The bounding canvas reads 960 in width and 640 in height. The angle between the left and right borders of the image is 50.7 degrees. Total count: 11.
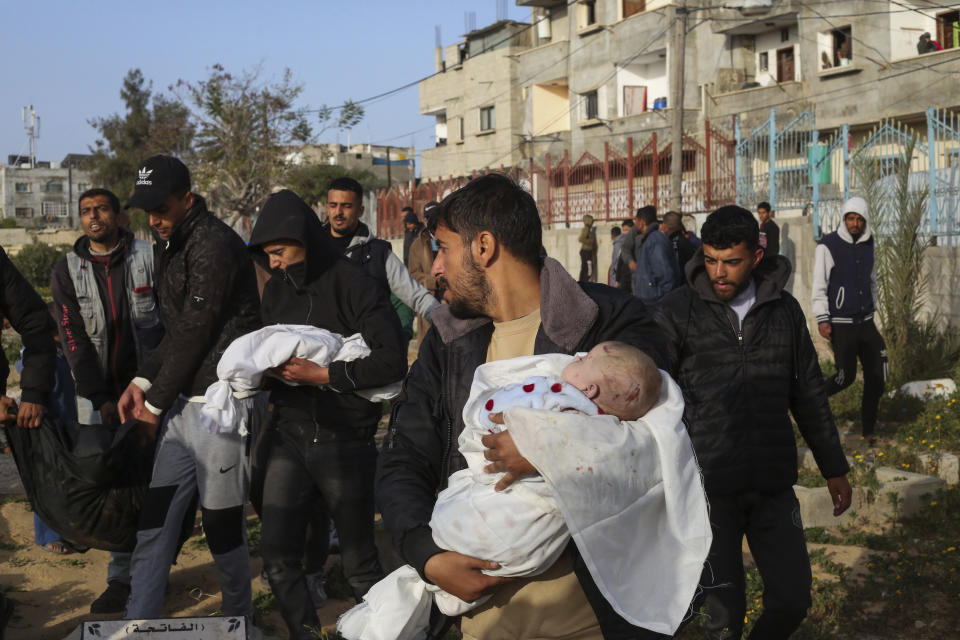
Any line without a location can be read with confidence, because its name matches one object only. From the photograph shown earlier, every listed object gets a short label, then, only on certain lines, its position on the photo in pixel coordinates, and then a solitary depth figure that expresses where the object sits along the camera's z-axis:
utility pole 19.15
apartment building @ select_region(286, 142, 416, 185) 70.81
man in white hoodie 8.30
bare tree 34.06
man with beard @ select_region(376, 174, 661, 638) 2.32
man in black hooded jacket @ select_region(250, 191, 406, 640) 4.15
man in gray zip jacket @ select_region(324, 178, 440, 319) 6.18
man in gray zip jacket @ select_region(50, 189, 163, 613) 5.47
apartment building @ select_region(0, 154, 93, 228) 102.31
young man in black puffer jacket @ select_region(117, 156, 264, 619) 4.25
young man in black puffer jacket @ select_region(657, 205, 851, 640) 3.97
